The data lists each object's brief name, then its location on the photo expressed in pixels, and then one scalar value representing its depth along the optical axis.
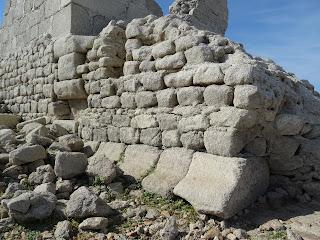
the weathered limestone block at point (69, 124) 6.03
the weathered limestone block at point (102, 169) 4.34
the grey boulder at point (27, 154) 4.58
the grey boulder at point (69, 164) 4.33
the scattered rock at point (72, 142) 5.19
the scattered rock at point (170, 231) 3.19
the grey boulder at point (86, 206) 3.48
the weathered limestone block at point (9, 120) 7.10
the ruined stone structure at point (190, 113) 3.73
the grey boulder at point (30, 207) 3.39
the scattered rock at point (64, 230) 3.22
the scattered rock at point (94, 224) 3.34
